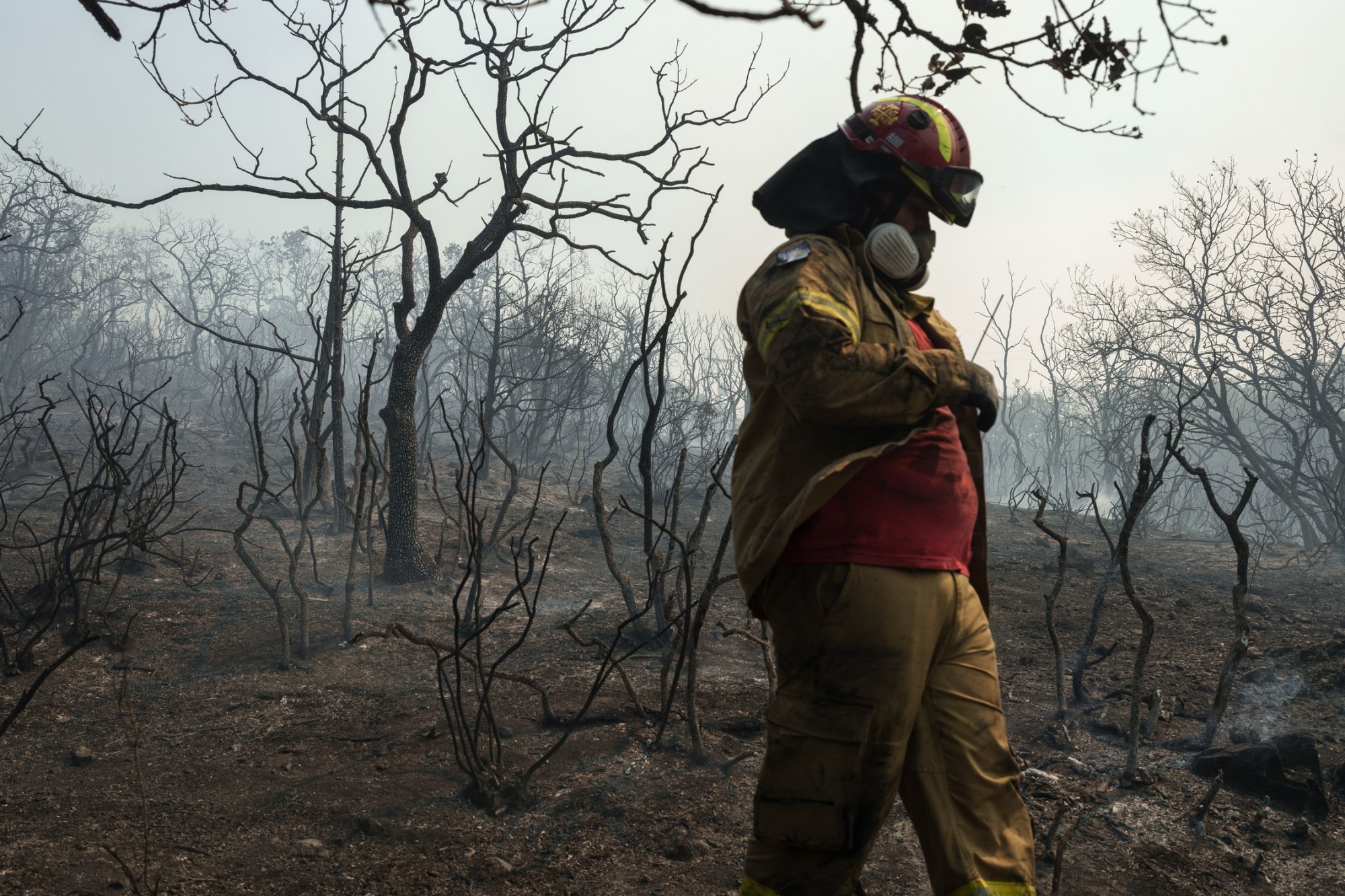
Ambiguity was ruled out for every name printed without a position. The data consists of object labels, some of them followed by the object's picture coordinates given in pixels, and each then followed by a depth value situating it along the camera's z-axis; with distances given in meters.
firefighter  1.48
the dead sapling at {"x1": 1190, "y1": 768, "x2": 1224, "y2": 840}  2.64
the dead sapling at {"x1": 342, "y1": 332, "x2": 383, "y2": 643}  4.93
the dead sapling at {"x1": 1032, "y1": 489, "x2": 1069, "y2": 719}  3.50
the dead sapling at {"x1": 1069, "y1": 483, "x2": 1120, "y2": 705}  3.73
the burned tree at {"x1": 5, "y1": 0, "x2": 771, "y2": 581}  7.86
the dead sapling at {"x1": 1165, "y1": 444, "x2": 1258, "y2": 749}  3.00
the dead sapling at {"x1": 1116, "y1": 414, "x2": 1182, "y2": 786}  2.92
